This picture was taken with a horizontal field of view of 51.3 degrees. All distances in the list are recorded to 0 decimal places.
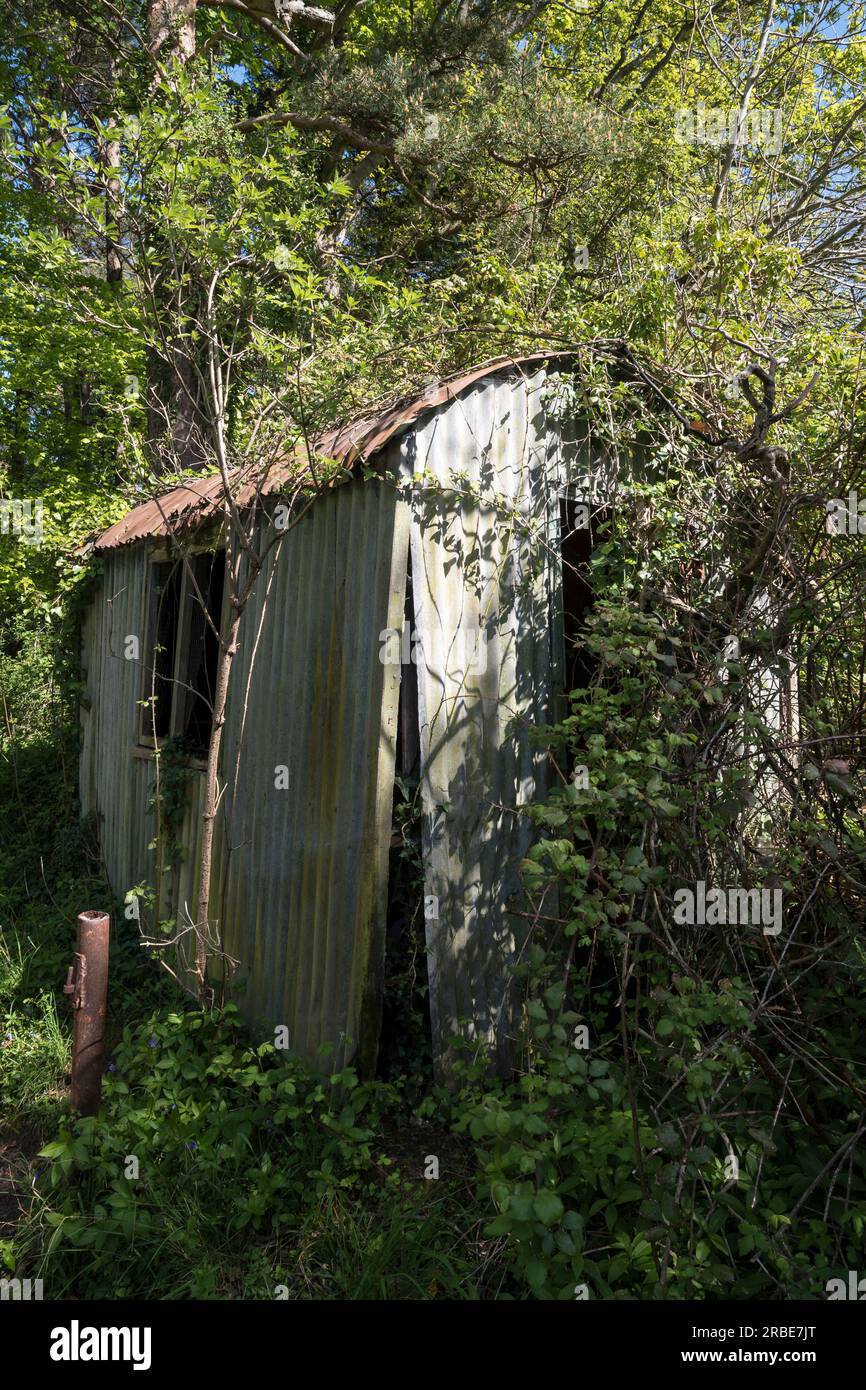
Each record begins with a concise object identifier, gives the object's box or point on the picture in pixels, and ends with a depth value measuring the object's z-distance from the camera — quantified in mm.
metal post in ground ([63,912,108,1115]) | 3945
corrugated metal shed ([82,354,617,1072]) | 4418
